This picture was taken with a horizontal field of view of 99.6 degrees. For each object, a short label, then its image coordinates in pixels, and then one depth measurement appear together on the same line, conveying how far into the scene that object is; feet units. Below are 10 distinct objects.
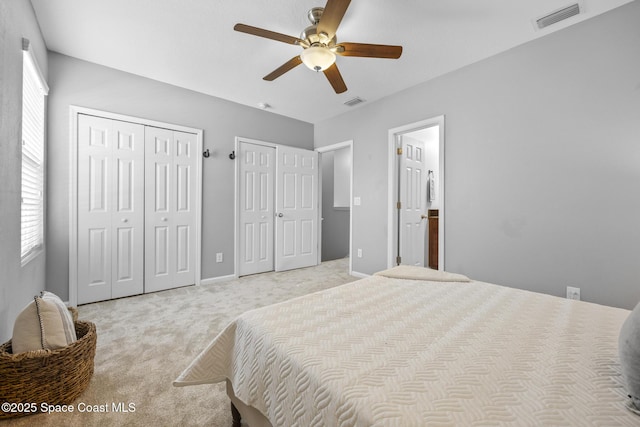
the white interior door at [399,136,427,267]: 12.14
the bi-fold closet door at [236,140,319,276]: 13.17
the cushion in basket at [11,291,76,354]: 4.55
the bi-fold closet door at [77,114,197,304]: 9.39
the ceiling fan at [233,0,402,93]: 6.01
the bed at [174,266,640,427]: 2.19
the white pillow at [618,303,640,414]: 2.20
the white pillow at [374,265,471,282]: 6.00
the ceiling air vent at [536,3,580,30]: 6.65
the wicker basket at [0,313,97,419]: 4.25
